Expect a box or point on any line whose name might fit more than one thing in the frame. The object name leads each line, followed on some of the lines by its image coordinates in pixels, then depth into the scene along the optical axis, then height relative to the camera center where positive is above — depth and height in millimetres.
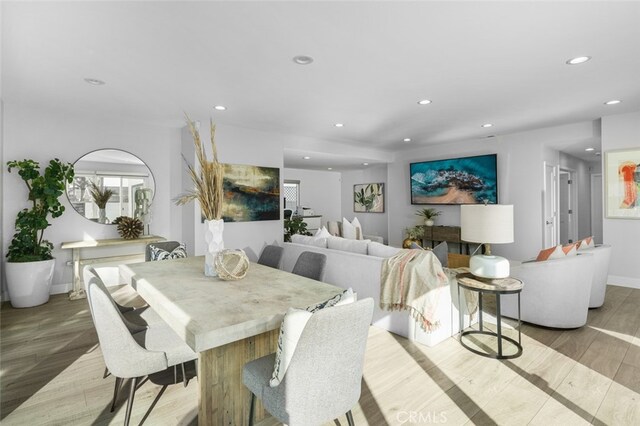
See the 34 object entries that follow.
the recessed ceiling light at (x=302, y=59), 2701 +1271
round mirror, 4508 +418
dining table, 1382 -450
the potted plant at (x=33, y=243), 3807 -302
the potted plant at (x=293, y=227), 6559 -265
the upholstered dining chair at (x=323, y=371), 1218 -616
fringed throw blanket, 2775 -626
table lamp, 2744 -178
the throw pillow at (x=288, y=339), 1220 -464
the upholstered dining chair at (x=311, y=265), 2596 -417
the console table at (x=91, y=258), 4148 -470
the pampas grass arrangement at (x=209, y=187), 2215 +189
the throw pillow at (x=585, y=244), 3644 -398
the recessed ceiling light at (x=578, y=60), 2740 +1254
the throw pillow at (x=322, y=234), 4301 -279
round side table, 2627 -617
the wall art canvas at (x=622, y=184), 4496 +344
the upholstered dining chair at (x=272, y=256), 3104 -404
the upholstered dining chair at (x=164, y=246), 3439 -326
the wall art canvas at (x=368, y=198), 8883 +410
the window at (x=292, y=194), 10586 +629
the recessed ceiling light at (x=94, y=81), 3160 +1307
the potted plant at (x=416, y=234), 6931 -469
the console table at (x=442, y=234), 6453 -458
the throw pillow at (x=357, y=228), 6079 -300
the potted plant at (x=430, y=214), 7015 -55
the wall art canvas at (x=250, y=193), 4988 +334
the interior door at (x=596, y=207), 8219 +49
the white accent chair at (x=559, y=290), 3074 -760
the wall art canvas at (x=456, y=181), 6098 +606
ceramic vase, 2252 -187
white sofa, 2955 -718
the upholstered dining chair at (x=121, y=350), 1532 -641
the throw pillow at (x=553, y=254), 3244 -434
